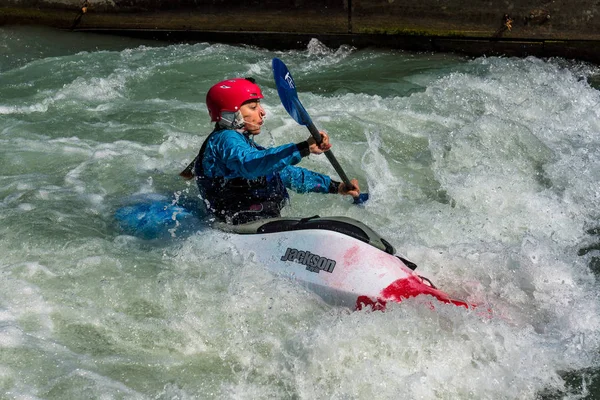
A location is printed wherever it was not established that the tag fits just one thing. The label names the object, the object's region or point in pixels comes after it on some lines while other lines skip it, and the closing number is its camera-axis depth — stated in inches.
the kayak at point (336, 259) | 310.5
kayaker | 339.6
